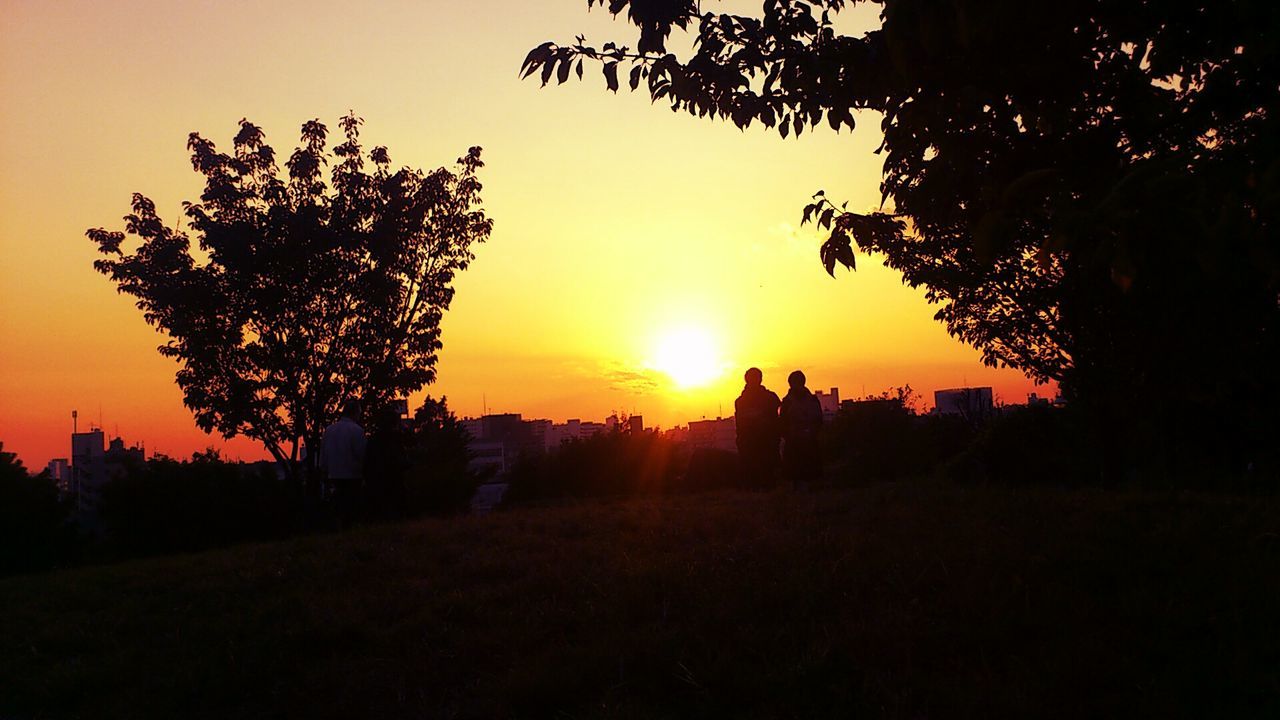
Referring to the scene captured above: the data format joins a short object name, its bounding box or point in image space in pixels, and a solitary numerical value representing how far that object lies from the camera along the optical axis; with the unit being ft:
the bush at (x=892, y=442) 73.67
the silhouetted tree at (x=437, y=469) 72.28
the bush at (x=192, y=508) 62.08
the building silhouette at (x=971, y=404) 77.10
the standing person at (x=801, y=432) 49.57
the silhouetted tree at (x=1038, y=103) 11.14
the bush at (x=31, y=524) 58.65
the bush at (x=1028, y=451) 55.11
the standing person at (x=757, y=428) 51.85
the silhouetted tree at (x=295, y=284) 65.00
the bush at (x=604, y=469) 79.56
